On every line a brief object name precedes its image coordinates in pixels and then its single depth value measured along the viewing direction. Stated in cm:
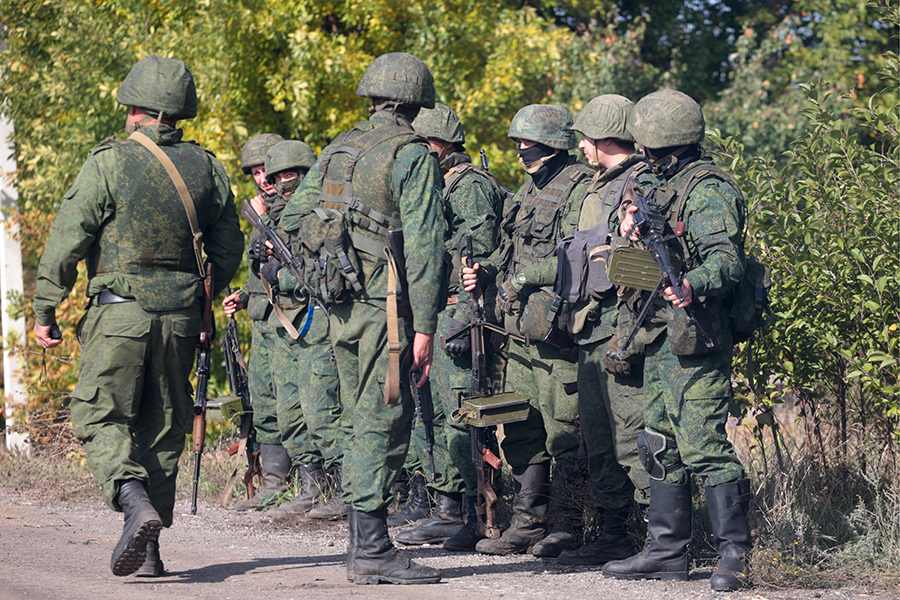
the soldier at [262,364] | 1459
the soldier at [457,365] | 1191
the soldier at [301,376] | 1338
